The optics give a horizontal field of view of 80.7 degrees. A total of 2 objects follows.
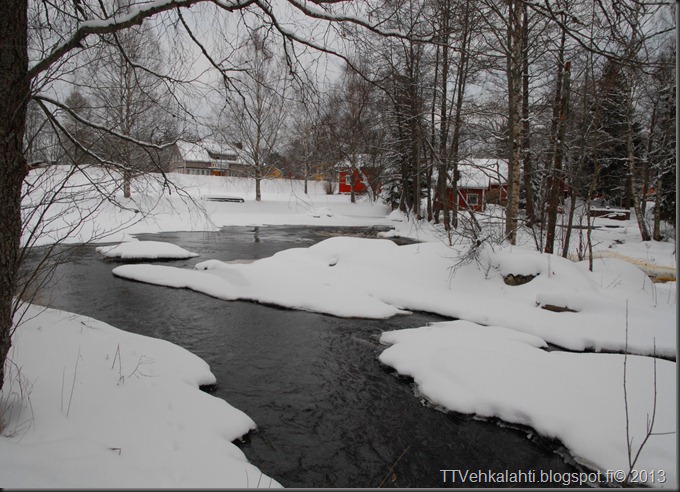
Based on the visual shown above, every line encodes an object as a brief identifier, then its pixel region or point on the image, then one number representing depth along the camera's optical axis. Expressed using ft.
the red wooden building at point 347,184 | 113.91
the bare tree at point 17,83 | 8.64
